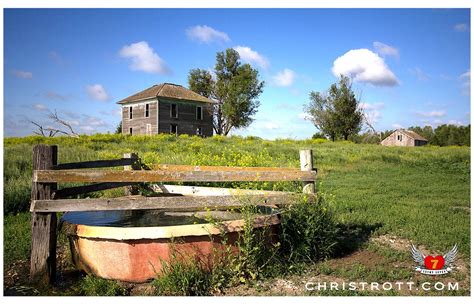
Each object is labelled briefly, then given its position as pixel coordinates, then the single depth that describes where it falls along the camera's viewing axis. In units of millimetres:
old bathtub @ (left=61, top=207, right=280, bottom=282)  4000
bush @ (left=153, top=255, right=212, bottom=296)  3908
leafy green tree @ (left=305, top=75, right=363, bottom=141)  35344
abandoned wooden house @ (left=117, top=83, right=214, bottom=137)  27875
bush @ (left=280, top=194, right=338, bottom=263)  4562
